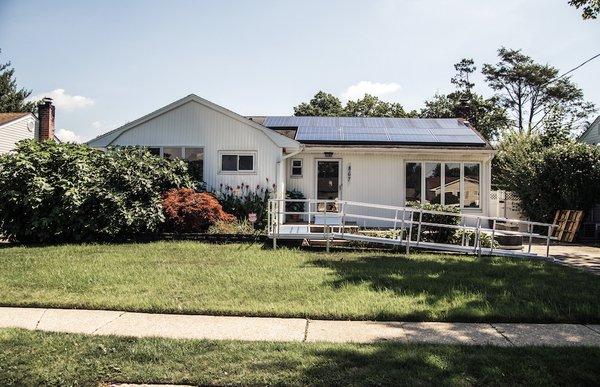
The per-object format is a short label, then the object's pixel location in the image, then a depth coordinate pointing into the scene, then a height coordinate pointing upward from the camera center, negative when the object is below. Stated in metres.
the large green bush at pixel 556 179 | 17.08 +0.75
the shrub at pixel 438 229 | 13.33 -0.98
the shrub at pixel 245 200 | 15.20 -0.24
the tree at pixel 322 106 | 49.44 +9.75
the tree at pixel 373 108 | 48.28 +9.36
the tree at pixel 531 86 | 46.00 +11.44
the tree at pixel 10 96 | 48.88 +10.28
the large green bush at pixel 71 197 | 12.40 -0.18
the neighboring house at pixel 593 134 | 25.73 +3.78
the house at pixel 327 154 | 15.98 +1.50
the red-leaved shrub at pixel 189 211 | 13.19 -0.54
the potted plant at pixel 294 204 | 16.88 -0.38
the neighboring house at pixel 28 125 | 26.79 +4.03
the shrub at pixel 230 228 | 13.33 -1.07
